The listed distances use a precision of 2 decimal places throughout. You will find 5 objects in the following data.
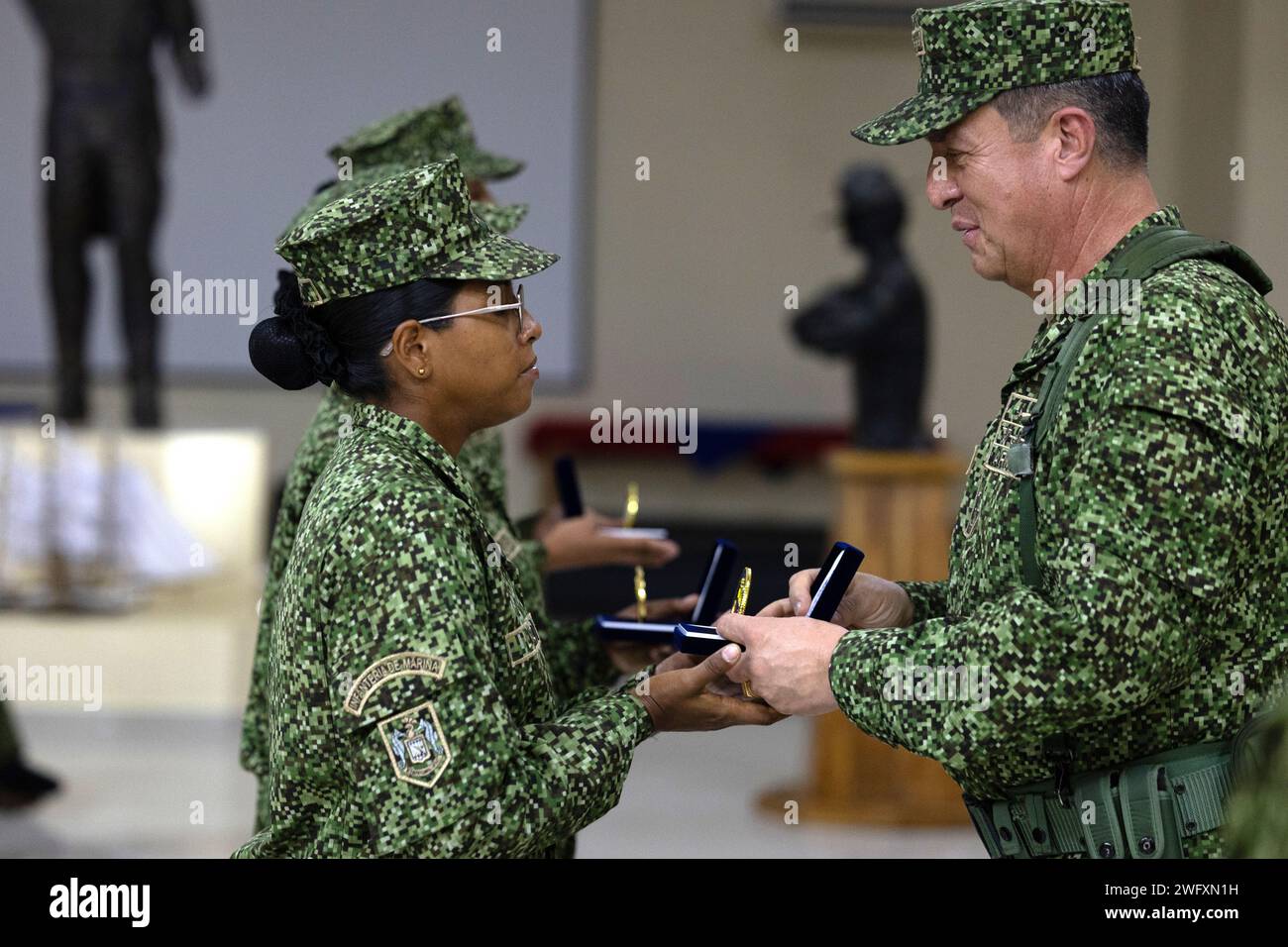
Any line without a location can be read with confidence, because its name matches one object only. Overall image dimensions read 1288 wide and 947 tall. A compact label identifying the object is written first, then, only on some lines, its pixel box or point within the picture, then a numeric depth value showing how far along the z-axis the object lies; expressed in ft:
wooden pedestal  18.37
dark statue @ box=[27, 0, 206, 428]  24.16
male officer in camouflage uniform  5.56
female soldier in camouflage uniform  5.57
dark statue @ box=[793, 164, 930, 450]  19.90
